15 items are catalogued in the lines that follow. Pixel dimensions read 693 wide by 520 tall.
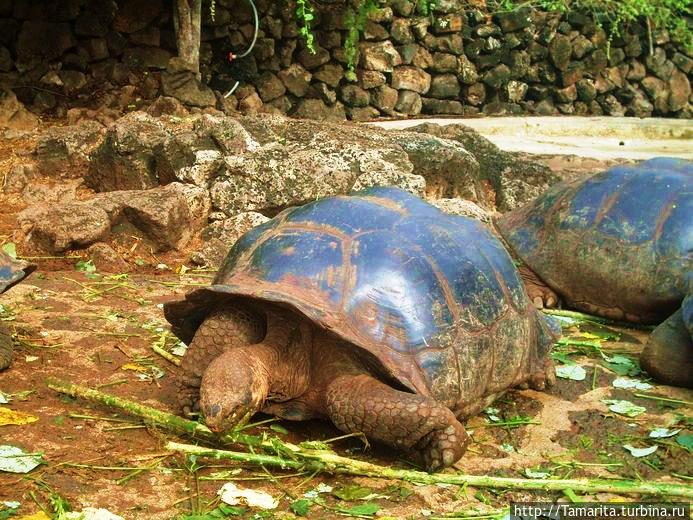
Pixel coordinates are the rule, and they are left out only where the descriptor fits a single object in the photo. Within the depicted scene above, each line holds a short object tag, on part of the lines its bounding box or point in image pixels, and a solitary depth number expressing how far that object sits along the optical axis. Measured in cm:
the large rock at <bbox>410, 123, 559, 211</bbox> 660
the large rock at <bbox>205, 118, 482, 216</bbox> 561
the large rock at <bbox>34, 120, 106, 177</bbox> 637
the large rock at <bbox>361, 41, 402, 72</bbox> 1141
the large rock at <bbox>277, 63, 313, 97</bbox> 1057
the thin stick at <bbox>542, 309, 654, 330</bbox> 455
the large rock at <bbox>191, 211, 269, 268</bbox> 525
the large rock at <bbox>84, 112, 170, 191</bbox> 590
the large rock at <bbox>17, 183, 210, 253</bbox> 504
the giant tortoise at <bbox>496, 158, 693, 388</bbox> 439
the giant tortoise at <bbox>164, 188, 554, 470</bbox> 267
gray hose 988
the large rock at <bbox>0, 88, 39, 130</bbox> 812
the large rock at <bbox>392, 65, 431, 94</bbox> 1168
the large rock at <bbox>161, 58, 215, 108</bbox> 865
